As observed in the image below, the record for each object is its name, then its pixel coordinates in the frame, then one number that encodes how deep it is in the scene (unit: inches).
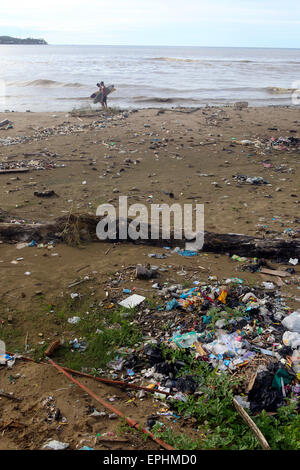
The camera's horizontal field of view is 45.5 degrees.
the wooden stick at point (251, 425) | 77.2
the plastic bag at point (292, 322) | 116.6
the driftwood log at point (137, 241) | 166.9
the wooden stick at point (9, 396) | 92.8
